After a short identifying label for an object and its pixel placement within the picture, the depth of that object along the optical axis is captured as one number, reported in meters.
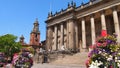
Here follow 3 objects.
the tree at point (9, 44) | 54.18
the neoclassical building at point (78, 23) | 33.66
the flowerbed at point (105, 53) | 6.29
